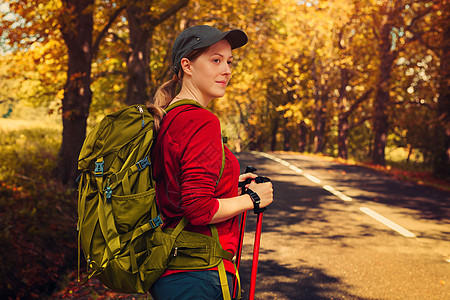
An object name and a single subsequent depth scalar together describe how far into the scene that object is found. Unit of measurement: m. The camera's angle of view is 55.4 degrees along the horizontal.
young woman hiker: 1.75
